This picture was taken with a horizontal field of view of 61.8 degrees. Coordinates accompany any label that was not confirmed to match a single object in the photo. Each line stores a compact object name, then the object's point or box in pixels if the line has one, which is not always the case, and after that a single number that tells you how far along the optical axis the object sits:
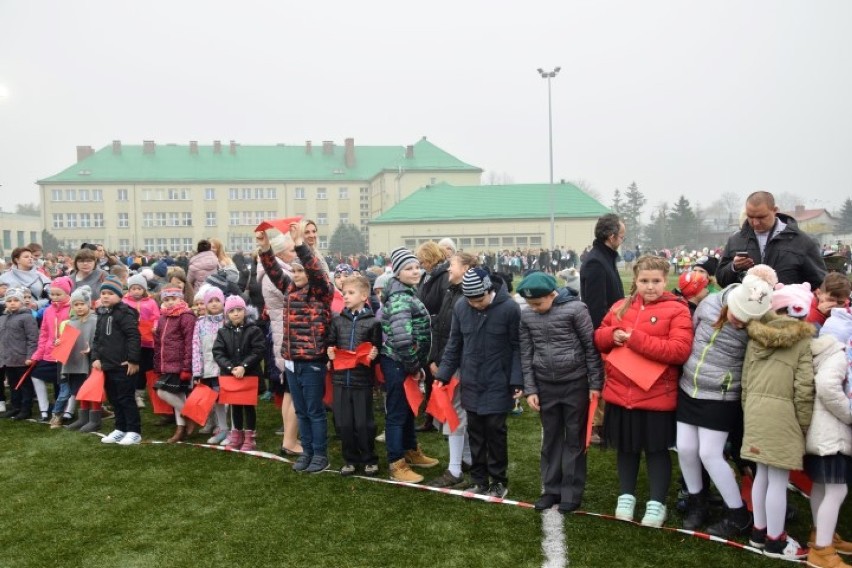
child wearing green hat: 4.95
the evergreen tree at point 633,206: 88.26
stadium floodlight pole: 35.37
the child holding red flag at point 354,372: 5.98
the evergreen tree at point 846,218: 73.47
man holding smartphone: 5.23
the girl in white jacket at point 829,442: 4.00
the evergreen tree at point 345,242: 65.62
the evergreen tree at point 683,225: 69.81
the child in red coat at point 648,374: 4.57
